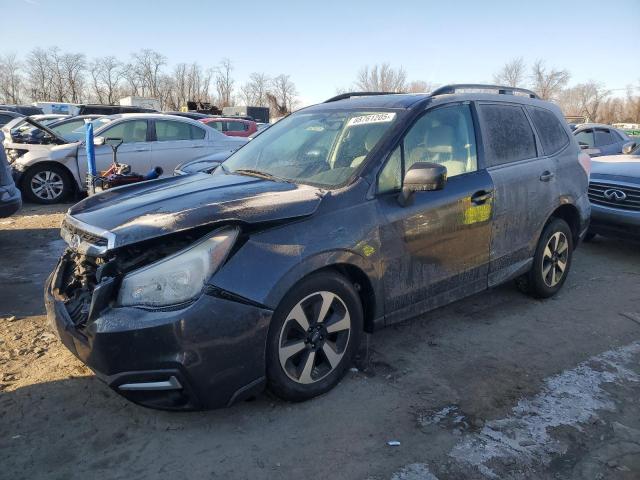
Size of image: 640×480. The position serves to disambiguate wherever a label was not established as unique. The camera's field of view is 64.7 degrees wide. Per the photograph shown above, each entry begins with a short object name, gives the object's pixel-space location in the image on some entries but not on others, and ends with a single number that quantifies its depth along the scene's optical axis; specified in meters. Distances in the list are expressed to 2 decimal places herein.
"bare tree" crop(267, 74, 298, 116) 75.81
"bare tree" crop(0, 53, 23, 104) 66.88
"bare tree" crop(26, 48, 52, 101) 67.19
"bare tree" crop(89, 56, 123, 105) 69.71
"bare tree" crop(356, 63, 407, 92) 55.68
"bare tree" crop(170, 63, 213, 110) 73.19
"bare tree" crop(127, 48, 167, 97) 71.50
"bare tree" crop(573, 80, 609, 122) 72.81
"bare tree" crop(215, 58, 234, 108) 76.53
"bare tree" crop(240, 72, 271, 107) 76.75
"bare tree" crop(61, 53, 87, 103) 67.44
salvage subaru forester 2.47
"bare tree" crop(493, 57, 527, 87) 65.28
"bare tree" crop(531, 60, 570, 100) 65.31
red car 17.92
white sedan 9.02
